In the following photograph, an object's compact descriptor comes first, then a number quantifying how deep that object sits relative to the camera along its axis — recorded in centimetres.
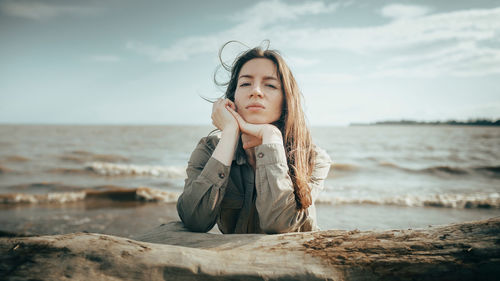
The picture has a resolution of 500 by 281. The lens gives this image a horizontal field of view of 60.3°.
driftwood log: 71
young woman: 100
